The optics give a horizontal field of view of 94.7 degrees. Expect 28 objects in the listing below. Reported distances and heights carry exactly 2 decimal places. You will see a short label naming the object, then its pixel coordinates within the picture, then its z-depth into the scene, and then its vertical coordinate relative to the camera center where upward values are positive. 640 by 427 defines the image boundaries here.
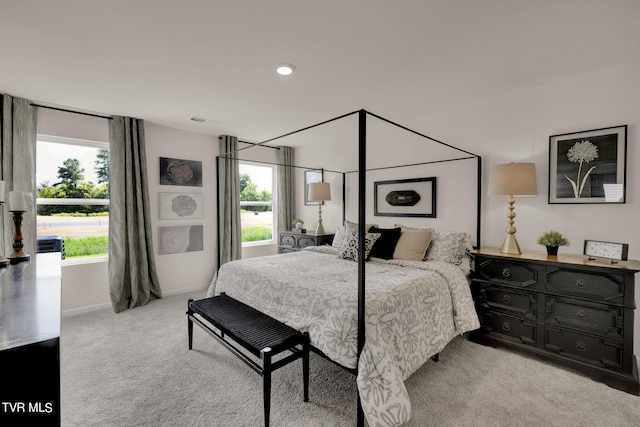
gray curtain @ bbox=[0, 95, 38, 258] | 3.00 +0.54
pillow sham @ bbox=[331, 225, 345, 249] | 3.79 -0.39
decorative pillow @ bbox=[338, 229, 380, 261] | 3.18 -0.40
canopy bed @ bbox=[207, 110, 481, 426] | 1.75 -0.58
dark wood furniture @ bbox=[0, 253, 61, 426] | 0.79 -0.45
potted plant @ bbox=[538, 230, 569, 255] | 2.55 -0.30
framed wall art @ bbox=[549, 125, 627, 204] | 2.43 +0.36
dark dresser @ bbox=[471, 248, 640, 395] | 2.11 -0.83
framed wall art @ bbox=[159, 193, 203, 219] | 4.23 +0.05
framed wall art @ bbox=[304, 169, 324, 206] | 5.07 +0.53
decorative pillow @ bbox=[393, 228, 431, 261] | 3.04 -0.39
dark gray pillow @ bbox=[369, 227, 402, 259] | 3.16 -0.39
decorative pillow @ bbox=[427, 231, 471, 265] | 2.95 -0.41
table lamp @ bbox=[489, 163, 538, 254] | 2.62 +0.22
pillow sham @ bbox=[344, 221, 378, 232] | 3.60 -0.23
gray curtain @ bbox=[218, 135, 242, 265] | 4.64 +0.11
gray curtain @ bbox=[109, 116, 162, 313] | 3.71 -0.11
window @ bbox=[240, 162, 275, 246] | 5.18 +0.10
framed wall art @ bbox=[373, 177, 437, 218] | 3.70 +0.14
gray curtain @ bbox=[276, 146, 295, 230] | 5.44 +0.34
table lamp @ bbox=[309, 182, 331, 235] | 4.70 +0.26
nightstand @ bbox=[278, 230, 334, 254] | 4.58 -0.51
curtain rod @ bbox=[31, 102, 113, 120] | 3.26 +1.16
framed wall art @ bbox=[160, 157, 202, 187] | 4.21 +0.54
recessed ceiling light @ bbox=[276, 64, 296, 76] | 2.41 +1.16
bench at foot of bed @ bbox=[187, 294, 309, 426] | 1.79 -0.86
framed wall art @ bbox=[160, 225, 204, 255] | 4.23 -0.46
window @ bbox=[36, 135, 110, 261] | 3.45 +0.16
